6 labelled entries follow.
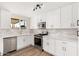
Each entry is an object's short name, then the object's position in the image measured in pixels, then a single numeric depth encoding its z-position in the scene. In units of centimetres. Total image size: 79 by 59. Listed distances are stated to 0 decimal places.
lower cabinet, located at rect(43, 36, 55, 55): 150
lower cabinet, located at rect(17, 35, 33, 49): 192
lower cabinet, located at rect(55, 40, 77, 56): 111
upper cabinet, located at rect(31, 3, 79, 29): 122
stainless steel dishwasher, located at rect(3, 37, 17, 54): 155
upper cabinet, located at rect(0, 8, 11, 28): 156
